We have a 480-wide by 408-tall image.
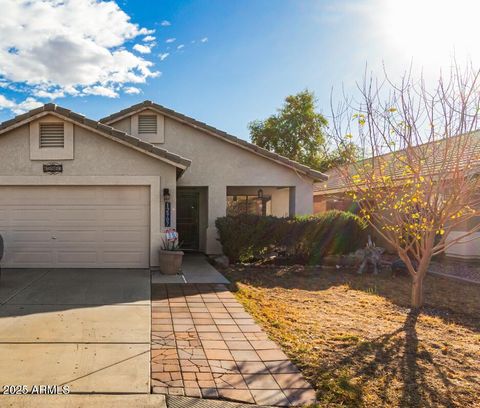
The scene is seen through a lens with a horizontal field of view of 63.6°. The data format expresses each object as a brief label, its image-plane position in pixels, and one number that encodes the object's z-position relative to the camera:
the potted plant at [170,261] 9.31
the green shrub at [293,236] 11.59
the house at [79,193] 9.81
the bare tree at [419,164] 6.23
